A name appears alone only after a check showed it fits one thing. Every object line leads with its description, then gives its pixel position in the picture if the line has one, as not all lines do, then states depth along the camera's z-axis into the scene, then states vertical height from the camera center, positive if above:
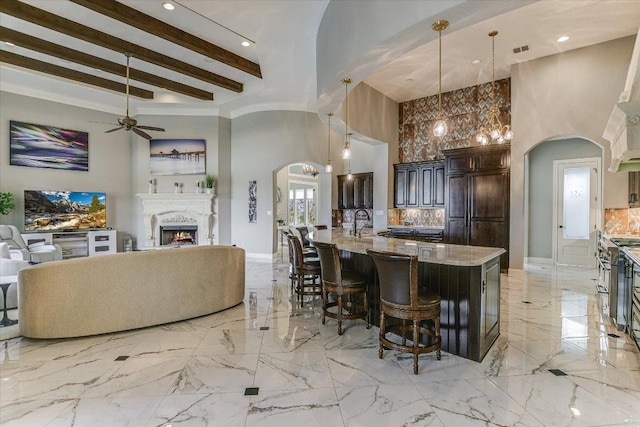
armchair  6.15 -0.78
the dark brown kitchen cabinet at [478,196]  6.33 +0.26
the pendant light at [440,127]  3.31 +0.86
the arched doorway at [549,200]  7.00 +0.21
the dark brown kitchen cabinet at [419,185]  7.33 +0.58
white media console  7.40 -0.74
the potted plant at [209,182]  8.42 +0.73
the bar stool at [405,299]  2.55 -0.75
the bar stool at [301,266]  4.34 -0.78
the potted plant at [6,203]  6.63 +0.15
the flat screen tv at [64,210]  7.20 +0.00
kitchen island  2.72 -0.73
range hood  3.02 +0.85
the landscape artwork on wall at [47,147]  7.14 +1.49
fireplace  8.48 -0.16
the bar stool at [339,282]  3.33 -0.77
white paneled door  6.88 -0.03
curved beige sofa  3.15 -0.88
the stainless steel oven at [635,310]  2.95 -0.97
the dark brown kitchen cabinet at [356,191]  8.88 +0.51
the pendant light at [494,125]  4.93 +1.35
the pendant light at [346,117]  3.97 +1.59
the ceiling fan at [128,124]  5.65 +1.56
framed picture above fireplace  8.58 +1.45
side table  3.58 -0.96
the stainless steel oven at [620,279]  3.33 -0.77
